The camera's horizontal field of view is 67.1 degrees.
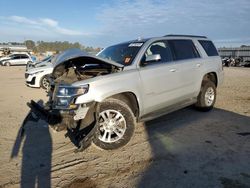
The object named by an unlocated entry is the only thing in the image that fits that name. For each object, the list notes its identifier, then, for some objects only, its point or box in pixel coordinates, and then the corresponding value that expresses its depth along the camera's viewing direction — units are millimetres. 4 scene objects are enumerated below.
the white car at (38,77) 8604
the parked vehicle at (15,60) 25012
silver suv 2985
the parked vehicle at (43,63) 9574
